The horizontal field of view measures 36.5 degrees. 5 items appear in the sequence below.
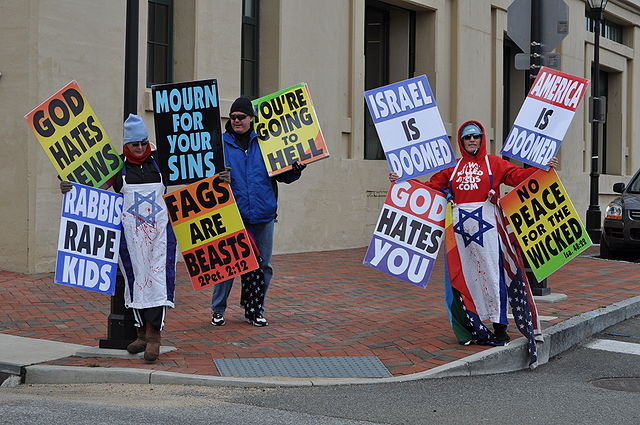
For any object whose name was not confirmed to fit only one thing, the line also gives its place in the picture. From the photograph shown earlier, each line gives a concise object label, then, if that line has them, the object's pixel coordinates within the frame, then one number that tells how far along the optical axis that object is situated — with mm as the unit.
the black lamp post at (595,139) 19453
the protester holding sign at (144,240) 7090
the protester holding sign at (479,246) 7805
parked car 15695
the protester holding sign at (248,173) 8398
